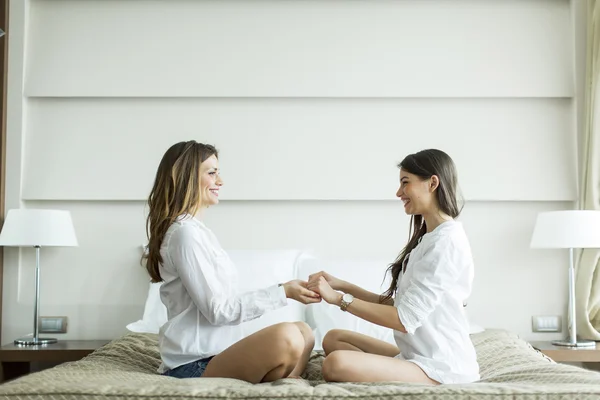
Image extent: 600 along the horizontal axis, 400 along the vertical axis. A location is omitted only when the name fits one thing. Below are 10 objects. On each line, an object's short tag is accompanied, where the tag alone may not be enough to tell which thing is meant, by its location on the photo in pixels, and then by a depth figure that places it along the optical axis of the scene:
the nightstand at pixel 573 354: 3.30
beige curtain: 3.62
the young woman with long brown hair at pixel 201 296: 2.17
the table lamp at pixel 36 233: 3.47
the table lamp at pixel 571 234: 3.37
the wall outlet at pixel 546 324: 3.74
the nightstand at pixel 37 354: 3.34
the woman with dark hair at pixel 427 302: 2.13
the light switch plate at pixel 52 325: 3.74
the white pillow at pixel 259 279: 3.27
